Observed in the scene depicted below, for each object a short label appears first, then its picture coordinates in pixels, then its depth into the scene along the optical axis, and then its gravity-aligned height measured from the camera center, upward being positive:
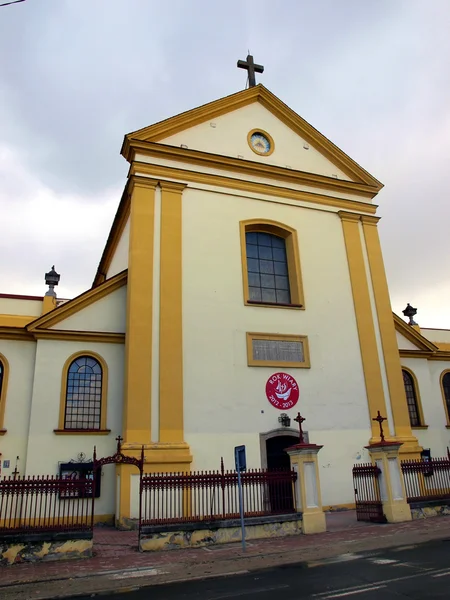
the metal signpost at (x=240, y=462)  10.55 +0.47
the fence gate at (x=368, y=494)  12.93 -0.42
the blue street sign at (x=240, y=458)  10.73 +0.54
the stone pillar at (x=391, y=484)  12.79 -0.17
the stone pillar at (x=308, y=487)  11.74 -0.13
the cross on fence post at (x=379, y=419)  14.56 +1.65
